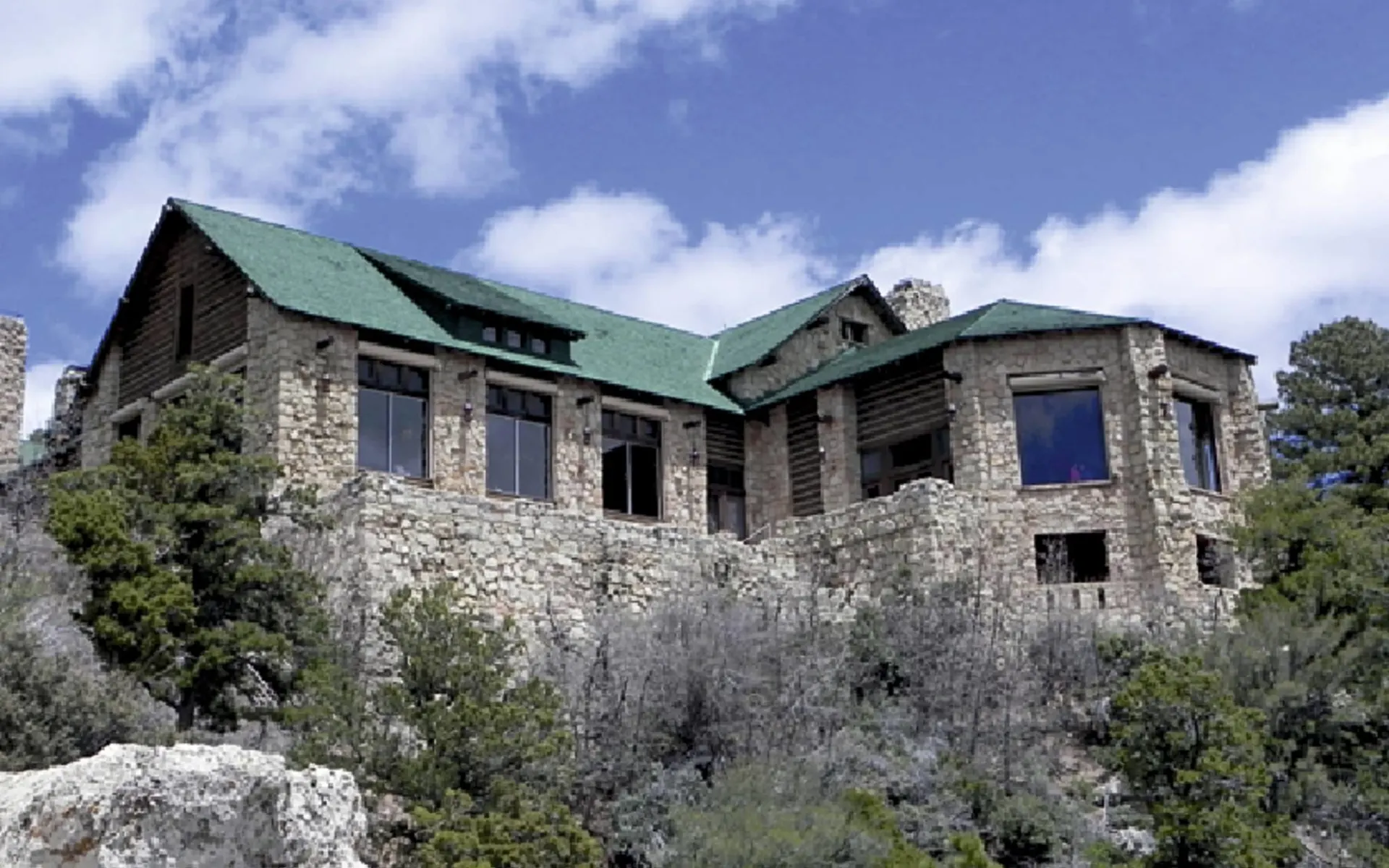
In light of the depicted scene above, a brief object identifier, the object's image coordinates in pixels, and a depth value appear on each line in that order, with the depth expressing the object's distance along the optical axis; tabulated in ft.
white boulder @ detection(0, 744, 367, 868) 44.96
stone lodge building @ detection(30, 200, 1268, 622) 103.81
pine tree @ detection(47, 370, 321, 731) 63.72
